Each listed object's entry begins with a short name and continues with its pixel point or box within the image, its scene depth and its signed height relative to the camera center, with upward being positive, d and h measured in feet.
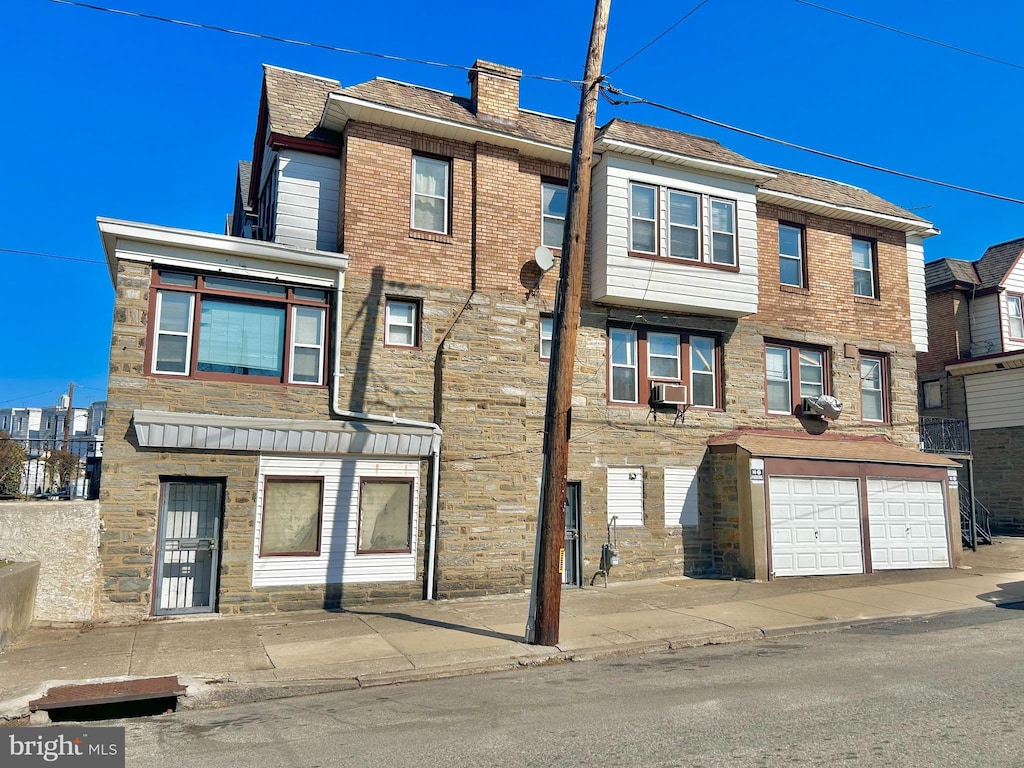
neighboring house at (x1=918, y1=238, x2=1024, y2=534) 72.59 +12.59
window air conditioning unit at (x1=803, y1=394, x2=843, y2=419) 59.41 +6.33
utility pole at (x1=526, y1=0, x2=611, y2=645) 33.42 +4.50
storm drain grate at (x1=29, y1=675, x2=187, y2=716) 24.38 -7.24
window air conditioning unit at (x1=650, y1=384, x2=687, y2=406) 53.83 +6.43
